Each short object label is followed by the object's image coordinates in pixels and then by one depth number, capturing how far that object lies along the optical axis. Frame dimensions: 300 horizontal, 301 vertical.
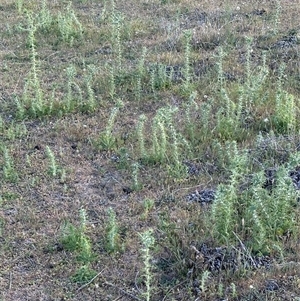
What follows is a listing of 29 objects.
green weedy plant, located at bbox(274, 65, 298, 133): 5.22
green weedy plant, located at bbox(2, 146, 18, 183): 4.84
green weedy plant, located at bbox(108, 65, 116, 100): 6.00
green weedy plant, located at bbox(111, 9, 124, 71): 6.46
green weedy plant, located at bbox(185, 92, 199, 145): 5.22
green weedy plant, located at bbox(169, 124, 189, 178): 4.77
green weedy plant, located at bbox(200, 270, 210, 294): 3.63
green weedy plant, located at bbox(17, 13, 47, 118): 5.71
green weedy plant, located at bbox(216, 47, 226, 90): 5.69
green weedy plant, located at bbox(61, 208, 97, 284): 3.90
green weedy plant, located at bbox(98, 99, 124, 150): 5.22
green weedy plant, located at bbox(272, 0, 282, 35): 7.05
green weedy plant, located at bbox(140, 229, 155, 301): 3.52
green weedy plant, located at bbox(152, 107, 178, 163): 4.87
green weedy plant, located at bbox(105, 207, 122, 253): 4.07
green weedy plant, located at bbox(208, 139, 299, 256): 3.98
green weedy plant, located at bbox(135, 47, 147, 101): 5.96
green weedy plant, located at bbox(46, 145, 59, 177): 4.84
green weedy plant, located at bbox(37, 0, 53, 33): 7.50
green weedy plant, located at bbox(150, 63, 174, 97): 6.11
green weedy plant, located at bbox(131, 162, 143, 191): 4.65
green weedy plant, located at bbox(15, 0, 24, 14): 8.24
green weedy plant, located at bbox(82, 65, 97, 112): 5.77
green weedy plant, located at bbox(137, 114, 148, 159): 4.96
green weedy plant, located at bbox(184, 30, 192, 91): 5.71
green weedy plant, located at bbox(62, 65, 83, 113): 5.73
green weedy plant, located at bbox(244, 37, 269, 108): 5.59
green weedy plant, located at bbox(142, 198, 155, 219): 4.42
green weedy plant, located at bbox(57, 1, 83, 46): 7.30
